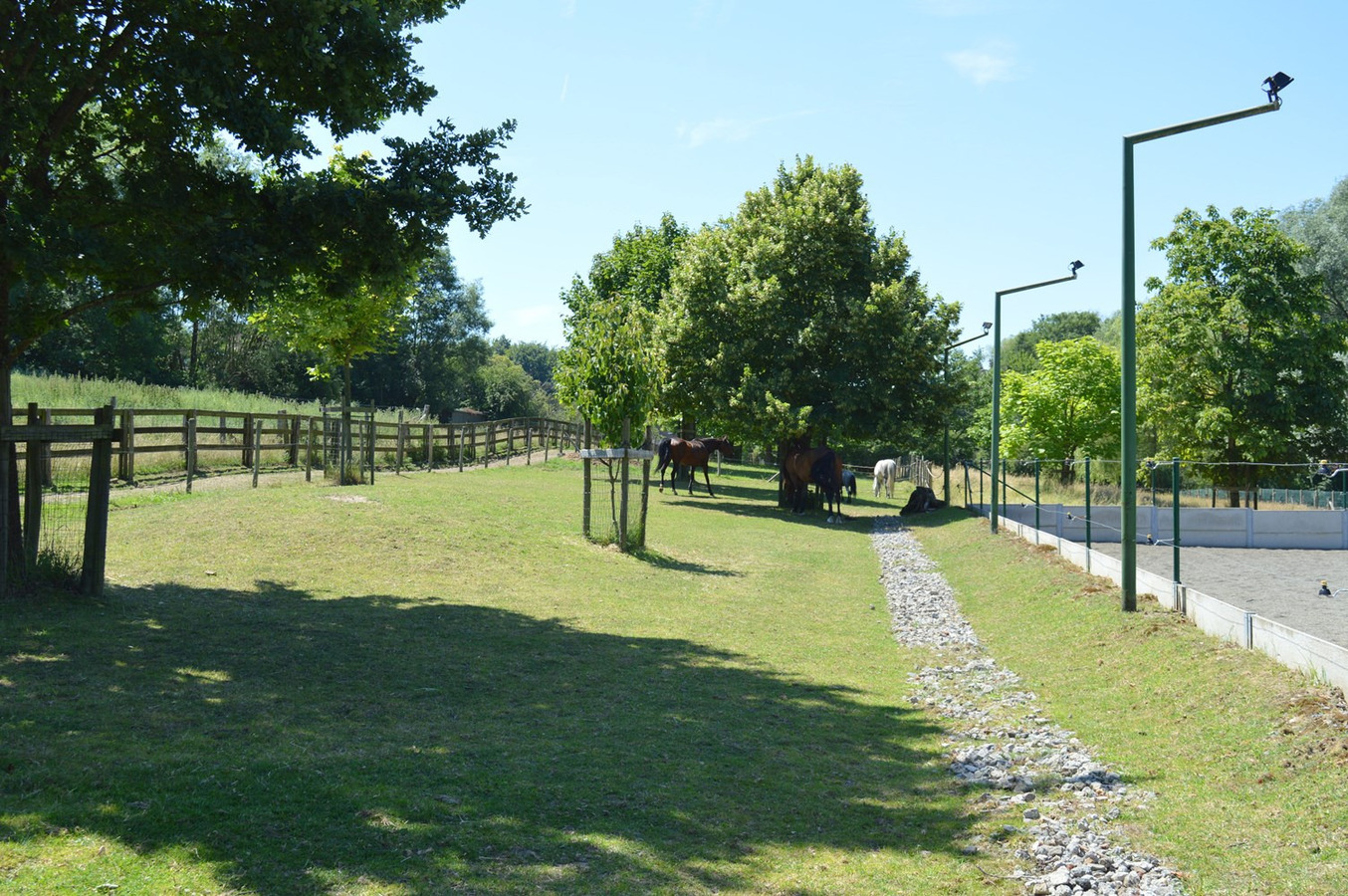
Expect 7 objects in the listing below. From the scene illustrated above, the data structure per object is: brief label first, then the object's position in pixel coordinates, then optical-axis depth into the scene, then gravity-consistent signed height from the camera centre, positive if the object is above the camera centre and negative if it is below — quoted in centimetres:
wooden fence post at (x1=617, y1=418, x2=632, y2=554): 1881 -4
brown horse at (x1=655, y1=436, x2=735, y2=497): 3712 +39
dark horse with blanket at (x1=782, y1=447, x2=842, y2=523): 3216 -21
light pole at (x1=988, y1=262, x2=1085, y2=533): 2655 +245
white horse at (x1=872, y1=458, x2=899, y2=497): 4578 -27
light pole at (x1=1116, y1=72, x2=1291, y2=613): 1227 +83
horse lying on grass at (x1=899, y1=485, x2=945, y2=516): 3512 -111
